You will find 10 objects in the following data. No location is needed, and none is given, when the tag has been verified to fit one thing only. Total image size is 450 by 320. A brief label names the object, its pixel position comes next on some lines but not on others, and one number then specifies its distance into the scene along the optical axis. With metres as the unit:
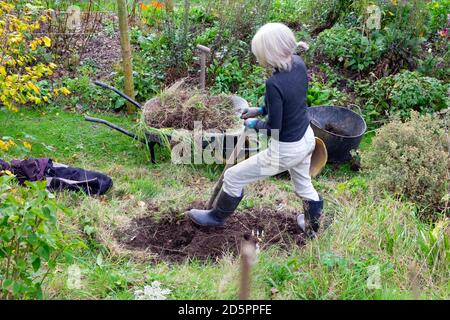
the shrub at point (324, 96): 7.15
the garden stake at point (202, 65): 6.35
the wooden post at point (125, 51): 6.79
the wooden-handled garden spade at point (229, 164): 4.74
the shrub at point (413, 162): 5.16
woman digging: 3.95
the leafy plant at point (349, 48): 7.79
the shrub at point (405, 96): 7.00
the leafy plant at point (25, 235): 3.09
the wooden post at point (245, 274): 1.89
